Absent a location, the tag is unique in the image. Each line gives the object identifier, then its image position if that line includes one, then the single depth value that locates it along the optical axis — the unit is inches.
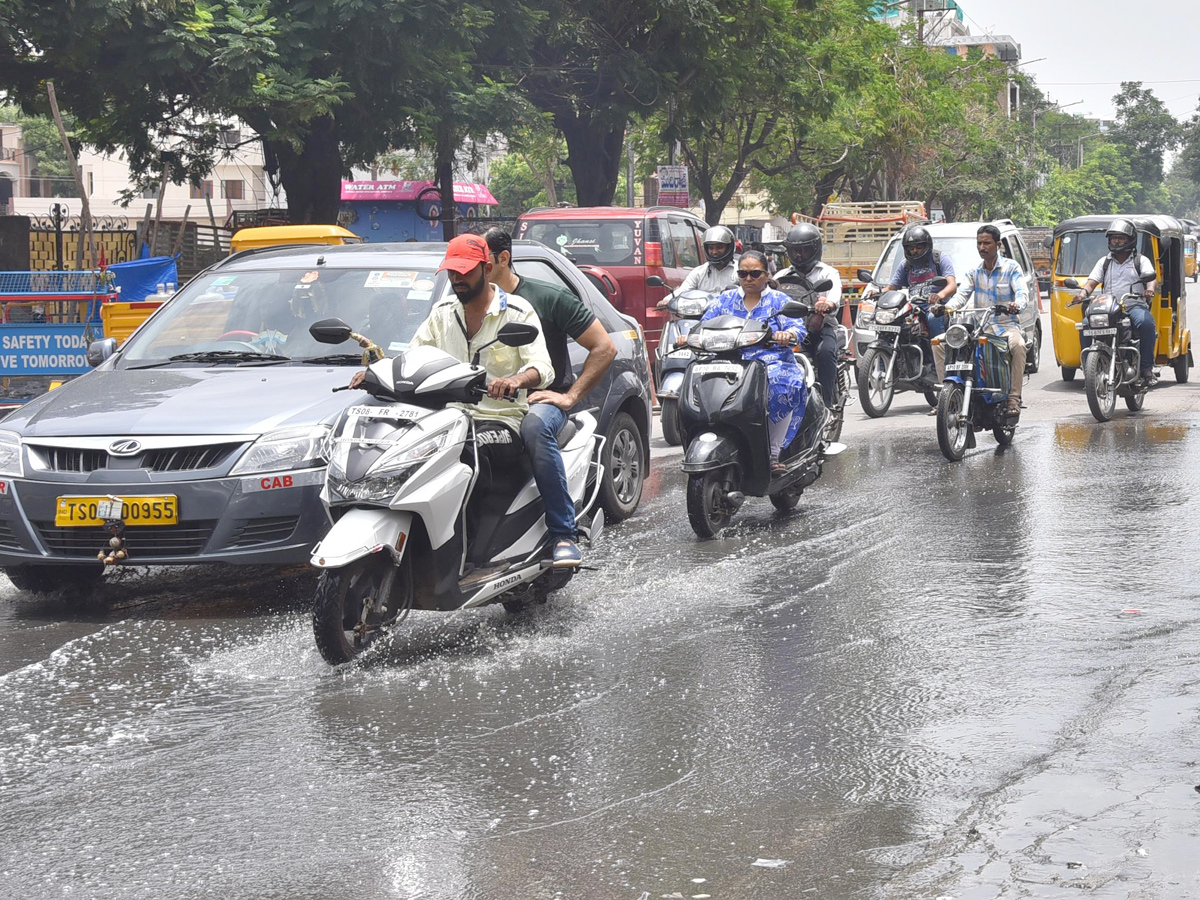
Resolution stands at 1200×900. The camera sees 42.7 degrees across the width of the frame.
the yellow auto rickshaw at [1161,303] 687.1
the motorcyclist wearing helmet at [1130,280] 579.2
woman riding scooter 361.7
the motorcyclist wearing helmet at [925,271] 552.1
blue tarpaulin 647.1
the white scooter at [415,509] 224.5
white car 716.7
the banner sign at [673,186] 1240.8
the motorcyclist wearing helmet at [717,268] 452.1
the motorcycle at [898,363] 589.6
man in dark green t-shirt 256.1
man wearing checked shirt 481.4
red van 695.7
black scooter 338.0
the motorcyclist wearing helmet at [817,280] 433.7
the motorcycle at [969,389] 460.1
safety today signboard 565.6
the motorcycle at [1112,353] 555.5
